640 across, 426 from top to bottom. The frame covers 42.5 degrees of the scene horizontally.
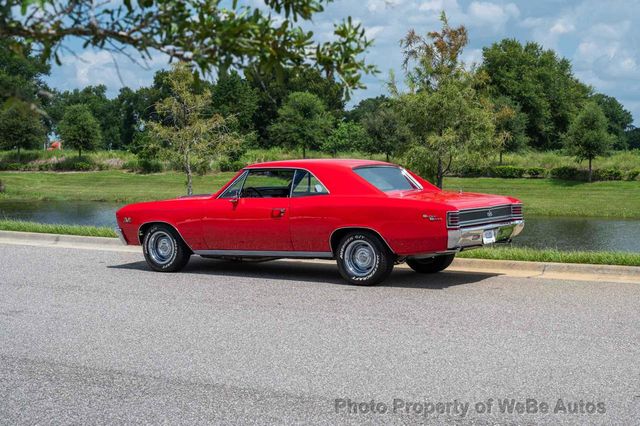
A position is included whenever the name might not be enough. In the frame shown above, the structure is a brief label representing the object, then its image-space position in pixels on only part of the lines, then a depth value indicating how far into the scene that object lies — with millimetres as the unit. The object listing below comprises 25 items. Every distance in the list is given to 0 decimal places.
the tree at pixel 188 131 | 32906
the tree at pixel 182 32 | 3605
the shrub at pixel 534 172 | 52109
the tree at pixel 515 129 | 66812
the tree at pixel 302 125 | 74875
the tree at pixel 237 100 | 95625
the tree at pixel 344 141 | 73250
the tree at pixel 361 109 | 120725
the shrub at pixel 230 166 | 58406
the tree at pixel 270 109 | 105062
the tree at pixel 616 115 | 119312
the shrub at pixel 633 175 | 48703
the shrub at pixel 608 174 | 49684
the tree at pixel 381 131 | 57312
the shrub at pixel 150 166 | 61875
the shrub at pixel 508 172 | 52250
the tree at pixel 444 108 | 32844
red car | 9656
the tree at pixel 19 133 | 70188
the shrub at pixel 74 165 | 67688
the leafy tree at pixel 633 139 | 132875
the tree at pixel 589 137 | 50375
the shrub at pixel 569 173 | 51156
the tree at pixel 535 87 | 88188
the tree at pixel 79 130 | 73938
